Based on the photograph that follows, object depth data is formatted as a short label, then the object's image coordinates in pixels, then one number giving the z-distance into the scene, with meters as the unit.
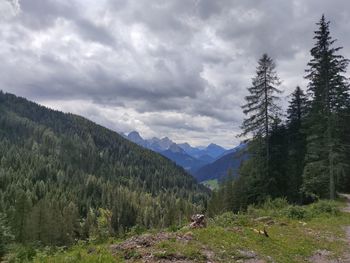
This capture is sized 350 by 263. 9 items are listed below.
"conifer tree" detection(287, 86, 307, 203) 42.84
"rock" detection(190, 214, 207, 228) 18.22
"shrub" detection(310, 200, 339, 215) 26.52
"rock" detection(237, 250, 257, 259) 13.97
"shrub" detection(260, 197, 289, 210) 29.17
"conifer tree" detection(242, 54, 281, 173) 39.81
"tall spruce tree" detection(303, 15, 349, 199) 34.06
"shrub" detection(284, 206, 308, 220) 24.52
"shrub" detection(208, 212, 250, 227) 19.64
